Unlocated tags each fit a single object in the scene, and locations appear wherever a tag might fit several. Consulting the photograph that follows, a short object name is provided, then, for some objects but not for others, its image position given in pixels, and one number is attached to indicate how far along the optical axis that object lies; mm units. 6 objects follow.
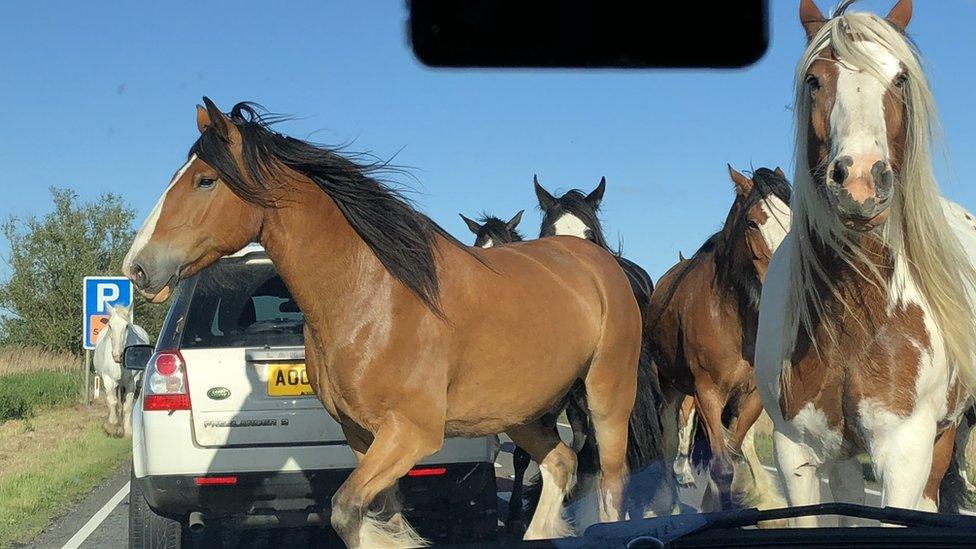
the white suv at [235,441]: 5840
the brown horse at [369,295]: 4836
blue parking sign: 21156
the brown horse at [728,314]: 7555
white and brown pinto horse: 3684
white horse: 18109
